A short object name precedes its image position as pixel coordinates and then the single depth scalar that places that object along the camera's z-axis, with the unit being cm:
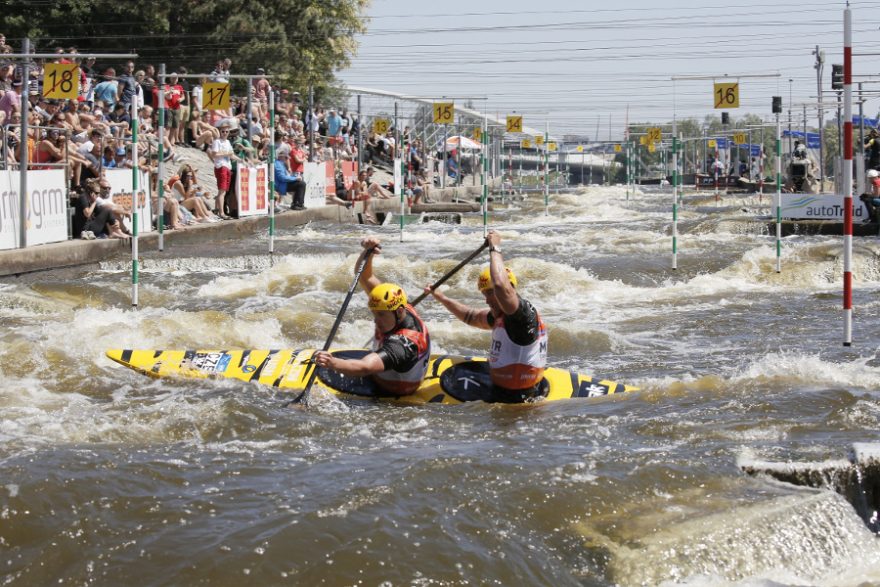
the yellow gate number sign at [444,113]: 2531
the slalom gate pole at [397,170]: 3250
